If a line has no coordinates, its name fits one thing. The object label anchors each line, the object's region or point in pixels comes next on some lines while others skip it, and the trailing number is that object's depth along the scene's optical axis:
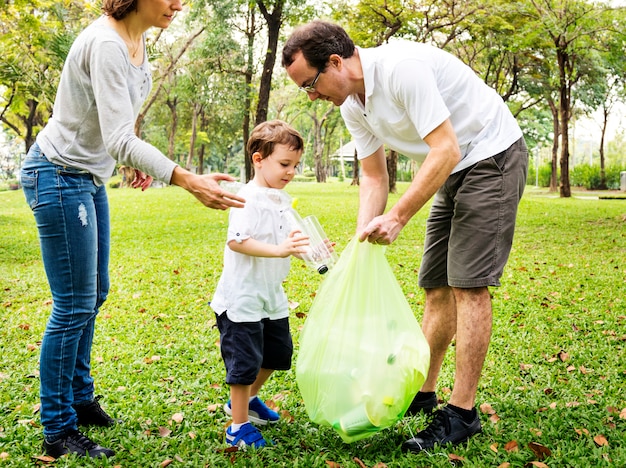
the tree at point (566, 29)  14.13
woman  2.17
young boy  2.45
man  2.25
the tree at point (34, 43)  11.16
